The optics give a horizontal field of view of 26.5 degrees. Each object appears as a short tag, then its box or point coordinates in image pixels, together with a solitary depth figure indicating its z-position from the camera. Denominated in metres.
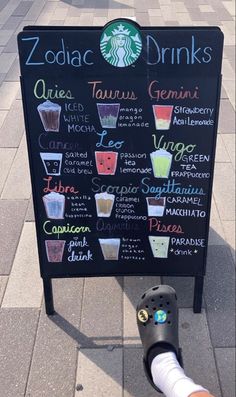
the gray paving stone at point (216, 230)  3.22
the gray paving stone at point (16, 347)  2.35
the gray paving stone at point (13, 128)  4.40
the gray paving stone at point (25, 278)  2.79
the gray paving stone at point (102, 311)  2.58
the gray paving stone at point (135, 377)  2.32
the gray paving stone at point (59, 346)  2.34
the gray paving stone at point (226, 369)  2.33
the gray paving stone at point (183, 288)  2.78
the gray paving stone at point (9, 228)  3.08
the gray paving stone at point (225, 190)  3.50
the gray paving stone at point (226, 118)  4.61
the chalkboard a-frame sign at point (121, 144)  1.99
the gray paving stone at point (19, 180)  3.70
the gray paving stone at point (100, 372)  2.33
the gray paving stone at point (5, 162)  3.91
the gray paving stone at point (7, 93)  5.07
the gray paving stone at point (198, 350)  2.37
